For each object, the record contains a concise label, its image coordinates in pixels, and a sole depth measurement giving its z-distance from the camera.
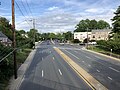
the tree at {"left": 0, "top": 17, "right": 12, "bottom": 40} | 31.09
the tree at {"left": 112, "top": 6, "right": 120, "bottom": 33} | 26.75
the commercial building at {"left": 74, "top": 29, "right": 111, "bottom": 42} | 53.37
